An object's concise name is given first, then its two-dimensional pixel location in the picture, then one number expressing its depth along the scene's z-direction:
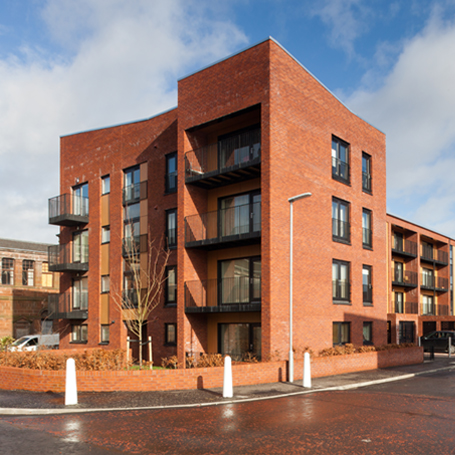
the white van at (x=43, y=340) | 30.76
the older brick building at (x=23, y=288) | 43.09
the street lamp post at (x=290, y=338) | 16.56
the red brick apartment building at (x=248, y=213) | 19.75
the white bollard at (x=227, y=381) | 13.40
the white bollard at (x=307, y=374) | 15.49
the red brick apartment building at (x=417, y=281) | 33.88
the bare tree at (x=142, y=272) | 24.89
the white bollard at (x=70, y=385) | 12.20
